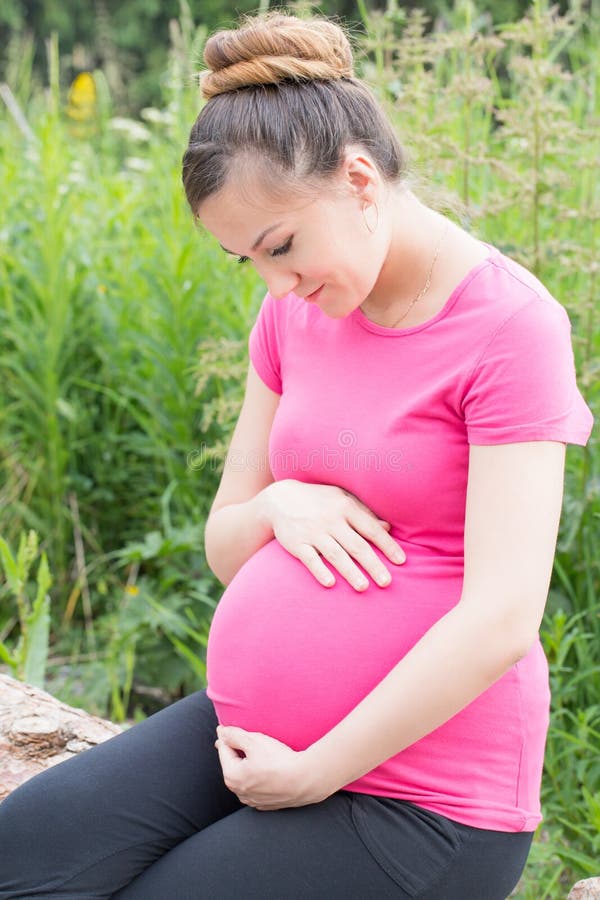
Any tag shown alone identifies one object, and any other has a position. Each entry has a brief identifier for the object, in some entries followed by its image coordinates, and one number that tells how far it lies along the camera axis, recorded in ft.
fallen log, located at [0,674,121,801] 7.60
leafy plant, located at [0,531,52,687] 8.50
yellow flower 17.25
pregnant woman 6.41
